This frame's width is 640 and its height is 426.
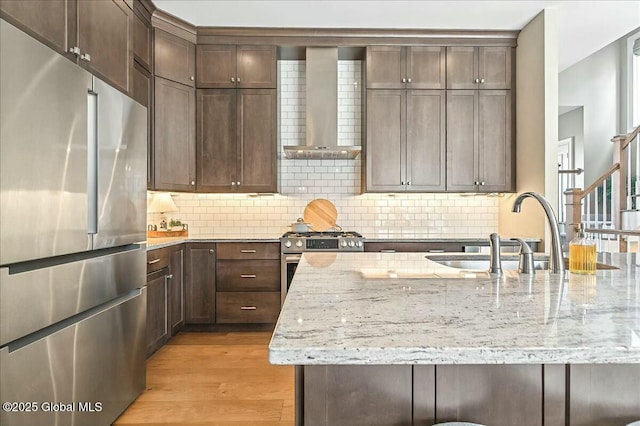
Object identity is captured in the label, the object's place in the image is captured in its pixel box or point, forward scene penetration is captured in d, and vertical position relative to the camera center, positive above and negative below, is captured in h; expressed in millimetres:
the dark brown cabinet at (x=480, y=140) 4363 +668
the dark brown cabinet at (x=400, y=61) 4359 +1418
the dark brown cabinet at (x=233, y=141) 4324 +650
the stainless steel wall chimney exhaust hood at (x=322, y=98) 4375 +1075
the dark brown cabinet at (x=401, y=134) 4363 +723
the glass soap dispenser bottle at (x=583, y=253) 1551 -149
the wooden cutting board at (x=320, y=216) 4625 -65
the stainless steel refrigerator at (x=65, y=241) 1566 -131
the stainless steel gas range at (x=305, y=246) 4047 -325
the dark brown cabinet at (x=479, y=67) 4352 +1360
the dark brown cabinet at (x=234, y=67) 4332 +1354
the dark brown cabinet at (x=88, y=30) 1794 +823
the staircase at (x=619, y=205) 4699 +58
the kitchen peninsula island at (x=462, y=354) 734 -230
